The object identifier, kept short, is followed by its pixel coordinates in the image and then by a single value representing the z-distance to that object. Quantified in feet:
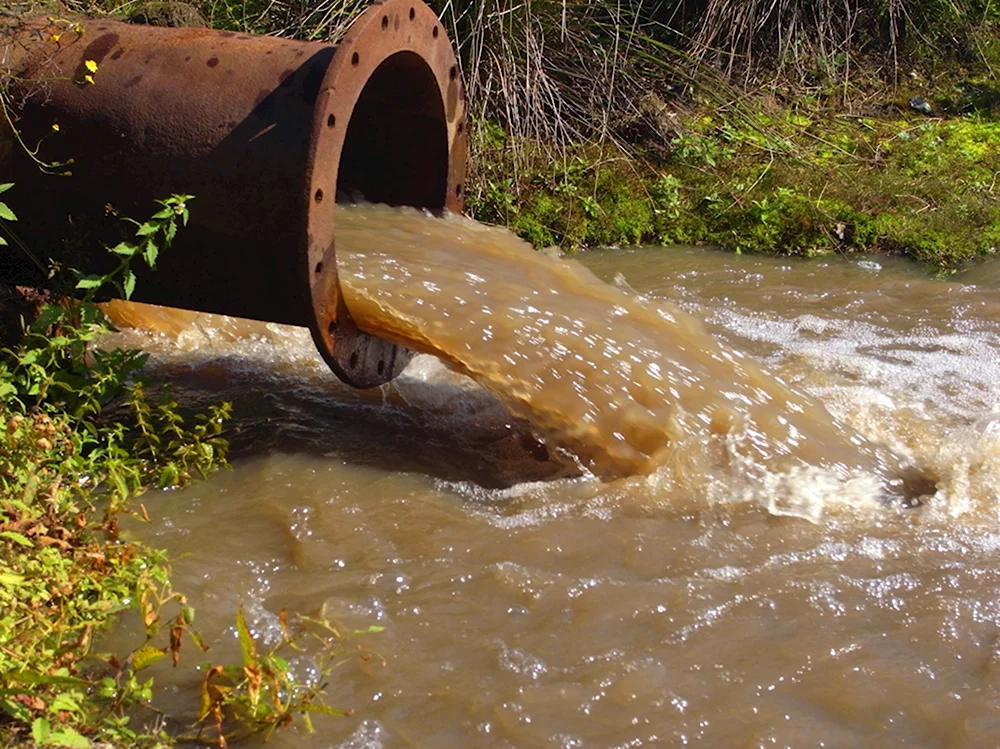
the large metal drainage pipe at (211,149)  11.96
